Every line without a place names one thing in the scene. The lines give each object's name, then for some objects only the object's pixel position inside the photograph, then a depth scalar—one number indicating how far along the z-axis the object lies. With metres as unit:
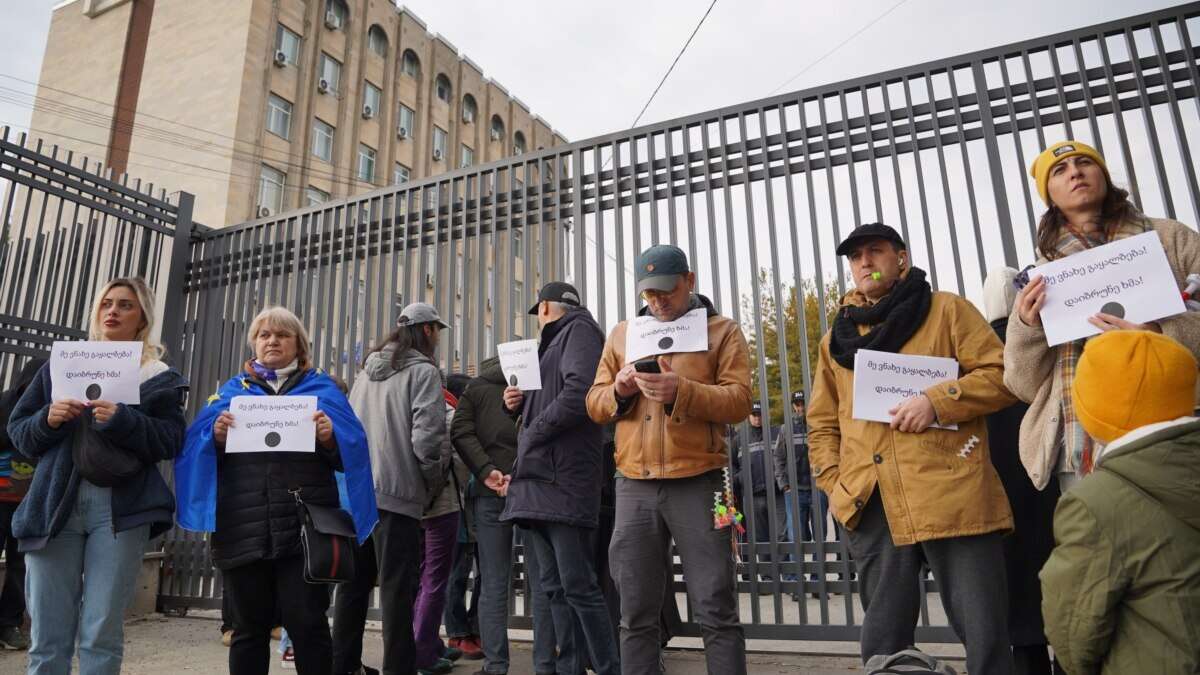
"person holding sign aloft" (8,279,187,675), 3.18
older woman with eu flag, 3.25
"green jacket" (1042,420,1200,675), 1.80
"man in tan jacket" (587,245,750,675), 3.06
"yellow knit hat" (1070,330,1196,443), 1.94
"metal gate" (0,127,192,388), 6.47
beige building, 20.70
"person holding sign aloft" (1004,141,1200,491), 2.58
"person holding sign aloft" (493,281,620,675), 3.62
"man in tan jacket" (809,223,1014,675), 2.68
